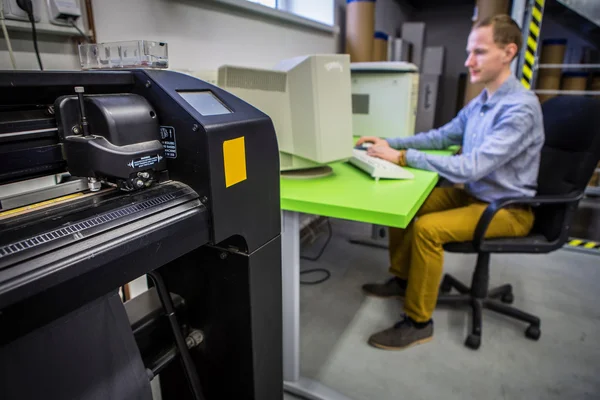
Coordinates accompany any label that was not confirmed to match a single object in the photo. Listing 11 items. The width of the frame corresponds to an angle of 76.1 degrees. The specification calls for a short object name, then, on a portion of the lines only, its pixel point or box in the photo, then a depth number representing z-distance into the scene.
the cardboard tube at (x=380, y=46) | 2.88
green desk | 1.10
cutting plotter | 0.50
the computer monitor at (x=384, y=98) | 2.05
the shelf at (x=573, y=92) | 3.07
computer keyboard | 1.39
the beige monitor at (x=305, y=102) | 1.22
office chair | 1.49
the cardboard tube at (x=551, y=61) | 3.37
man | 1.48
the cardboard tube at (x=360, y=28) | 2.55
